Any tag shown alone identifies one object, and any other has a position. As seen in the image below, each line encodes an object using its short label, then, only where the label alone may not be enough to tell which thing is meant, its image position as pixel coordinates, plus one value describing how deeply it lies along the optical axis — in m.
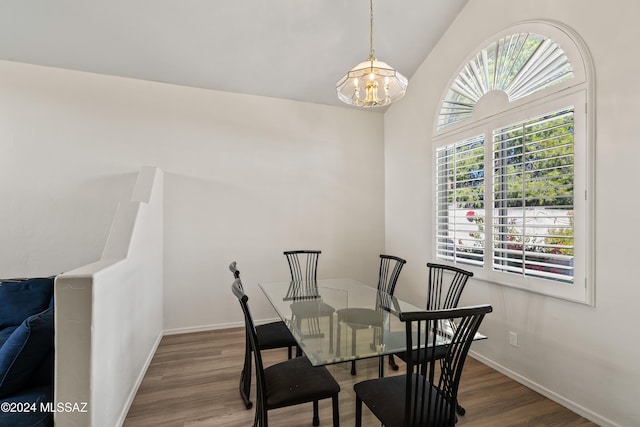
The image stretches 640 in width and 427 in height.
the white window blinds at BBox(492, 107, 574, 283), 2.32
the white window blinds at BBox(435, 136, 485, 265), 3.05
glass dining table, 1.69
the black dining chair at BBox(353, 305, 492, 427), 1.36
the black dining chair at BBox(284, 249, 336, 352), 1.94
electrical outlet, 2.69
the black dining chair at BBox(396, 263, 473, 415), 2.08
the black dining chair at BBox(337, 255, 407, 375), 2.01
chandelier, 2.15
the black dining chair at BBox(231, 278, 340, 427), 1.66
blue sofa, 1.52
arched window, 2.25
